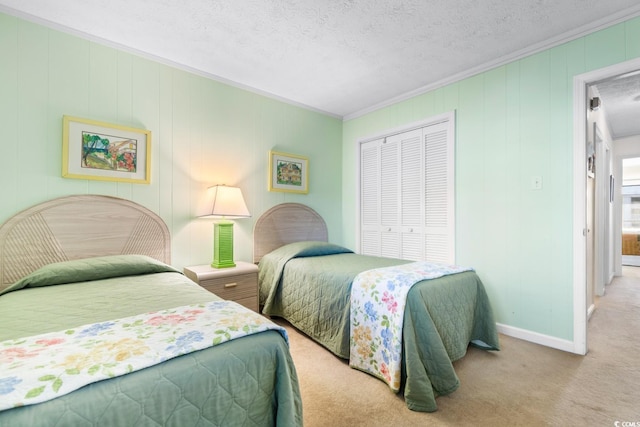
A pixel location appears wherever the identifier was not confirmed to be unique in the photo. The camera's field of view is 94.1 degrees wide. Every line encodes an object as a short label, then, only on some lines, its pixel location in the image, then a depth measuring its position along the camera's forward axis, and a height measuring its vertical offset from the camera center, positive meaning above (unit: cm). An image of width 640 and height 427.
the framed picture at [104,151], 219 +49
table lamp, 263 -2
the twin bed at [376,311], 171 -69
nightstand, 238 -56
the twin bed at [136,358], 75 -43
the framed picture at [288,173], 334 +48
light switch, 242 +26
